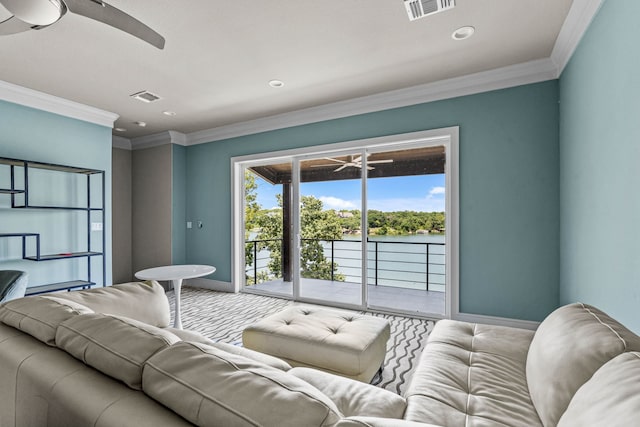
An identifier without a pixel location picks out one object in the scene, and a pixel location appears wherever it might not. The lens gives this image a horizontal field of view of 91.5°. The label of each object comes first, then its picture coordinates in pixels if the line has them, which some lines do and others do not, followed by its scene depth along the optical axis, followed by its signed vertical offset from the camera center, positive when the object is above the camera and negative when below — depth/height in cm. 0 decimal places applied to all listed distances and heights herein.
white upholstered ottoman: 187 -83
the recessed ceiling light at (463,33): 241 +142
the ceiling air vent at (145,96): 360 +139
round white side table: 291 -60
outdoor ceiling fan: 398 +65
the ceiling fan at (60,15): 151 +109
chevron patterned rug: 245 -123
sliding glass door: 383 -15
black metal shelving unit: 335 +6
